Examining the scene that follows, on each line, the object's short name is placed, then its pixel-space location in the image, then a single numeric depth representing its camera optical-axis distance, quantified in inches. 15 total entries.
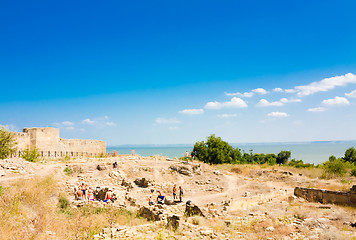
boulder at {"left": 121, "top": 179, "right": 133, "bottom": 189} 909.0
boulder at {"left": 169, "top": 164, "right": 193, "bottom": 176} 1130.7
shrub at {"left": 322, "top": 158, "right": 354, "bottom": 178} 1109.7
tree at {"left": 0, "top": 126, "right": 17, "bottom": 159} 967.6
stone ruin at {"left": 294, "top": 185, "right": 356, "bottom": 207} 638.5
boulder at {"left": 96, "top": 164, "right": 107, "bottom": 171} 1046.4
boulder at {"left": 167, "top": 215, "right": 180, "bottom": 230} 425.3
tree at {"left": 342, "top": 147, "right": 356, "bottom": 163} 1770.9
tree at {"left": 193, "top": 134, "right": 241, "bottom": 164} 1813.5
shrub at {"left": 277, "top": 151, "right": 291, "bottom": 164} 2746.1
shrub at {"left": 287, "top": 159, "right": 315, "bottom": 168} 1834.6
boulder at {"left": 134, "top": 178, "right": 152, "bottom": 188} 941.4
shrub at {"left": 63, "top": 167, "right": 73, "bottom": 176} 938.7
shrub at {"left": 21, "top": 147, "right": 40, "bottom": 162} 1023.6
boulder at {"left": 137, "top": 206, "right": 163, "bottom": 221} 509.8
